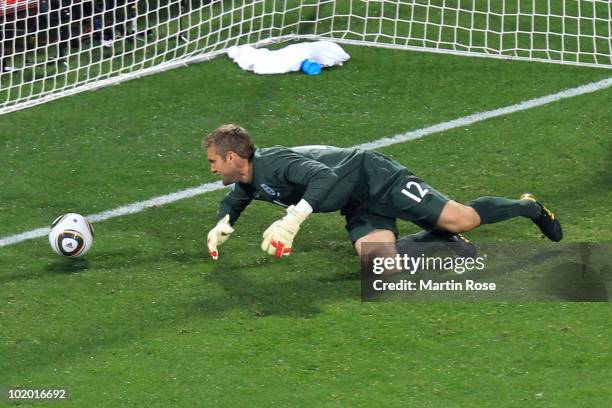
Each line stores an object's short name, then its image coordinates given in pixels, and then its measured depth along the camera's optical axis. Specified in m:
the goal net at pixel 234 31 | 23.78
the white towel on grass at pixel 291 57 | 24.14
